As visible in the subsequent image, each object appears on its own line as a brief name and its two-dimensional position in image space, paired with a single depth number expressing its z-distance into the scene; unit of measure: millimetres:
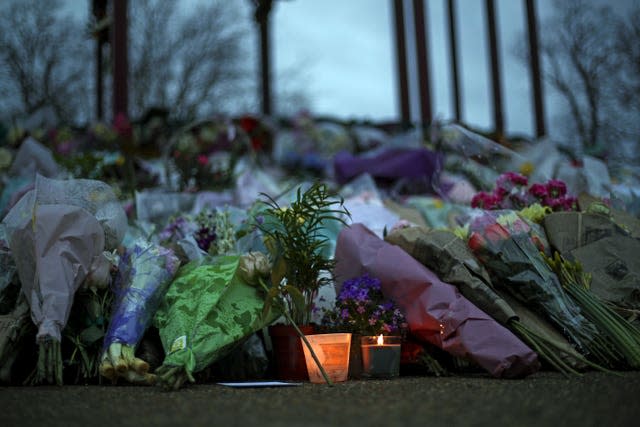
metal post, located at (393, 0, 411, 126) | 6172
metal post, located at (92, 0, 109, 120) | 8000
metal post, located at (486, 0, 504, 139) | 6836
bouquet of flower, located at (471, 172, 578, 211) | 2836
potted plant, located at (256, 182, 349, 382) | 2113
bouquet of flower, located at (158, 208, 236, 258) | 2582
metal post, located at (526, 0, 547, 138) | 6625
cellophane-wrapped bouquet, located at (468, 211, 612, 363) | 2121
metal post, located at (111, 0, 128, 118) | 5113
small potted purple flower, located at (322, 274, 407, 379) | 2086
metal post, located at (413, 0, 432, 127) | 6016
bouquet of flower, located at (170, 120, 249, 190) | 3711
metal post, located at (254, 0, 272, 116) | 7261
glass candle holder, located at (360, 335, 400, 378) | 2037
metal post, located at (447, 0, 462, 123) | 7758
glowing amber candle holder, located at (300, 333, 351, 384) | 1977
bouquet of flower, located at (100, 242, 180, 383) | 1889
